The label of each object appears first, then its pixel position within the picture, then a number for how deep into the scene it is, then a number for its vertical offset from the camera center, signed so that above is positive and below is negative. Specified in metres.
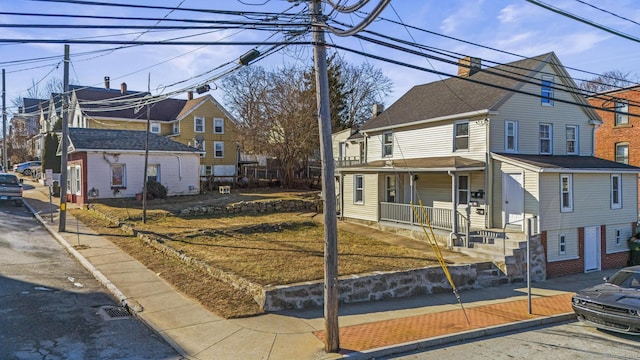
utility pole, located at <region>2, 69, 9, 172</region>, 38.16 +4.79
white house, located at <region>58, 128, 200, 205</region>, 26.61 +0.90
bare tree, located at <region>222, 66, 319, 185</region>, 37.53 +4.80
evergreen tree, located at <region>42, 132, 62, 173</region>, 34.92 +1.98
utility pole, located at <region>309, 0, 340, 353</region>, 7.77 -0.35
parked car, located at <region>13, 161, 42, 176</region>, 49.34 +1.36
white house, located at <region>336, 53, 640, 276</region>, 17.86 +0.03
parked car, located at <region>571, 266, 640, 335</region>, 9.37 -2.85
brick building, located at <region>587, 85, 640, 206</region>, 30.19 +2.87
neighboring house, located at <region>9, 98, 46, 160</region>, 61.07 +6.17
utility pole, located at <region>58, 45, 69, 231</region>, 18.36 +1.53
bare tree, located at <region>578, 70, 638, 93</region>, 50.96 +10.69
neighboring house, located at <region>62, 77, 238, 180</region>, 41.25 +5.26
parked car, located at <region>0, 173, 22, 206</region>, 25.91 -0.57
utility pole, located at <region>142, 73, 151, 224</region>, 19.50 -1.59
